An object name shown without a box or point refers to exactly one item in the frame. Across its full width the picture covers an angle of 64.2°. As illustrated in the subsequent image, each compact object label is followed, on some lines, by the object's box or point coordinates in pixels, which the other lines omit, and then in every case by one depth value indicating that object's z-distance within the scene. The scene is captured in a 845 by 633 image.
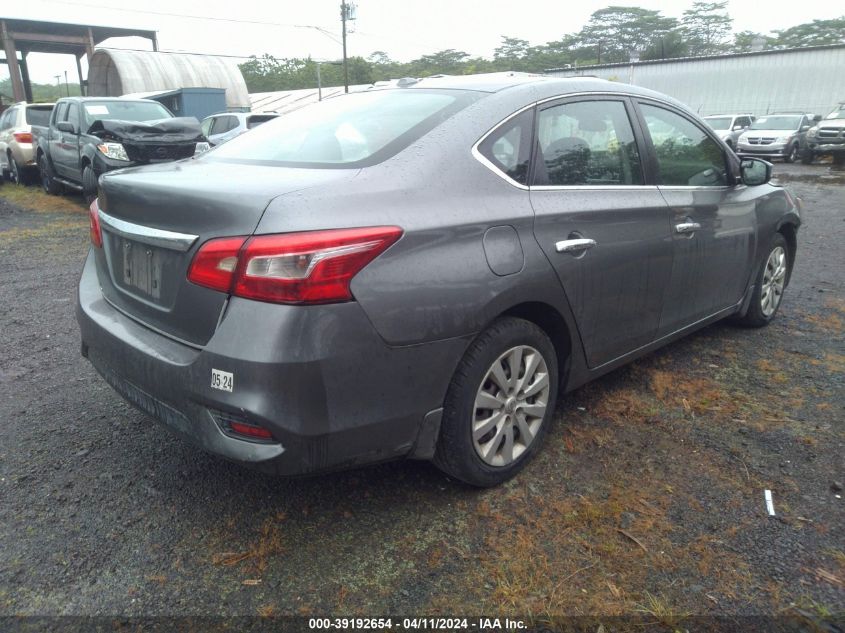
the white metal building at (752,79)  31.23
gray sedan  2.06
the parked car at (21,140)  13.40
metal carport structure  35.22
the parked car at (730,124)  23.44
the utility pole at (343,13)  40.41
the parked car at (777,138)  21.81
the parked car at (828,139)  20.64
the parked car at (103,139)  9.06
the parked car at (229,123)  15.55
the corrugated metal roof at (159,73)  30.50
